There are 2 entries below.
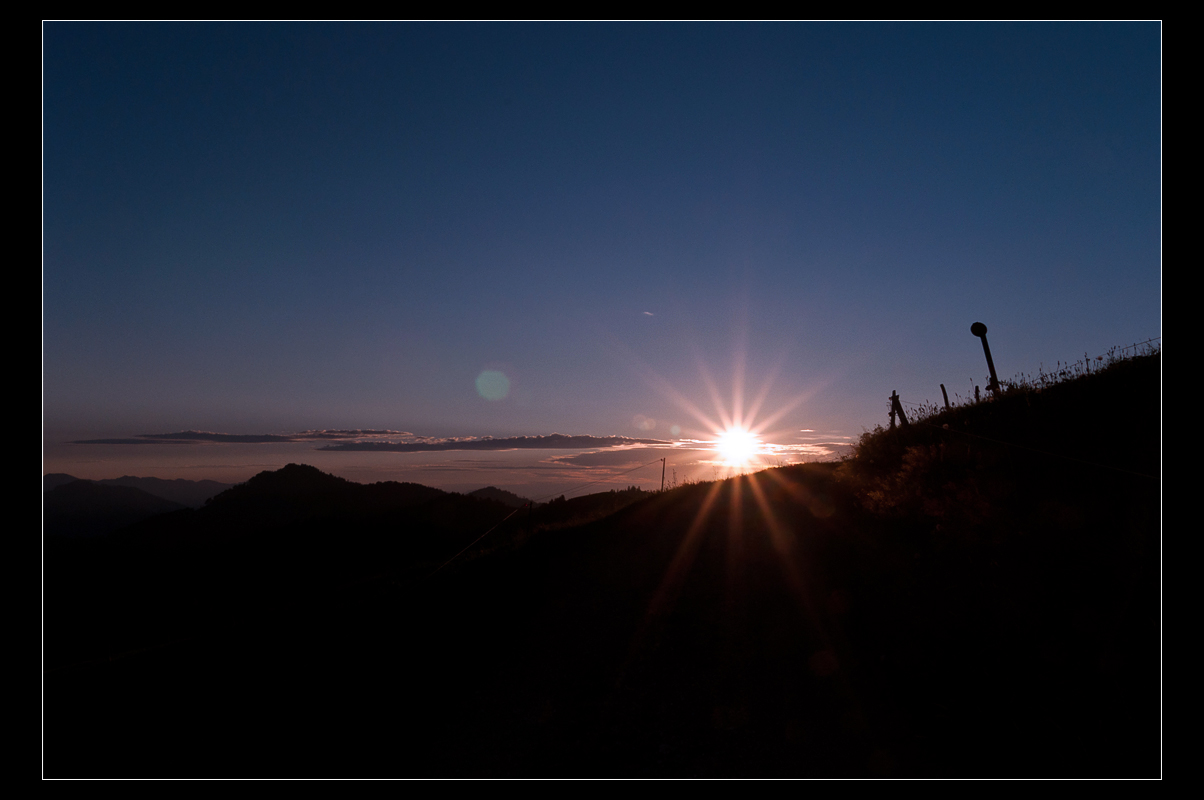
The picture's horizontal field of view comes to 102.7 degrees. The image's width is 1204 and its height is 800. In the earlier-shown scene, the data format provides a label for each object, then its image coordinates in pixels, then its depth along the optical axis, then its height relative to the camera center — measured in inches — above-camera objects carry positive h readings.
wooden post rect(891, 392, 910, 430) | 781.9 -4.1
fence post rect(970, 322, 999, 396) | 617.3 +97.3
